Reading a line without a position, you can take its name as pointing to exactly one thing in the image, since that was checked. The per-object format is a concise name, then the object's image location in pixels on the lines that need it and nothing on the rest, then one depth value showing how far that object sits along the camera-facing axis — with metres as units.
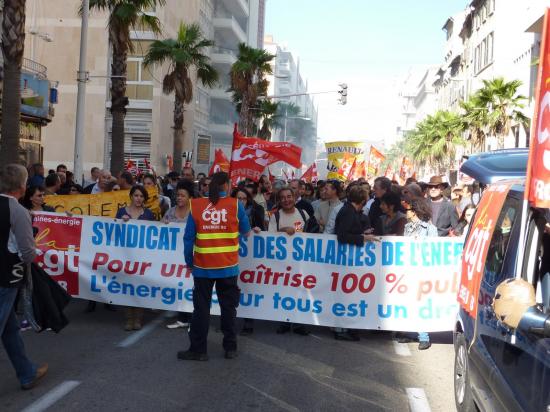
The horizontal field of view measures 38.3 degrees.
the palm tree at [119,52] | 21.55
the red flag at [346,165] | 26.77
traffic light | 39.78
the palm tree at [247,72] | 41.12
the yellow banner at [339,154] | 27.06
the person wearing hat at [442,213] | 11.52
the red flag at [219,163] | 22.44
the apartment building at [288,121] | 149.90
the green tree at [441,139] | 59.75
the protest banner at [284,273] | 8.53
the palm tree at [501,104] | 40.03
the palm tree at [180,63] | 33.06
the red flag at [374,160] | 30.81
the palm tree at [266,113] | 54.62
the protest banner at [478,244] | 5.08
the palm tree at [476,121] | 42.09
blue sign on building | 27.12
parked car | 3.26
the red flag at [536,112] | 3.66
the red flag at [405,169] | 31.45
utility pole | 20.98
